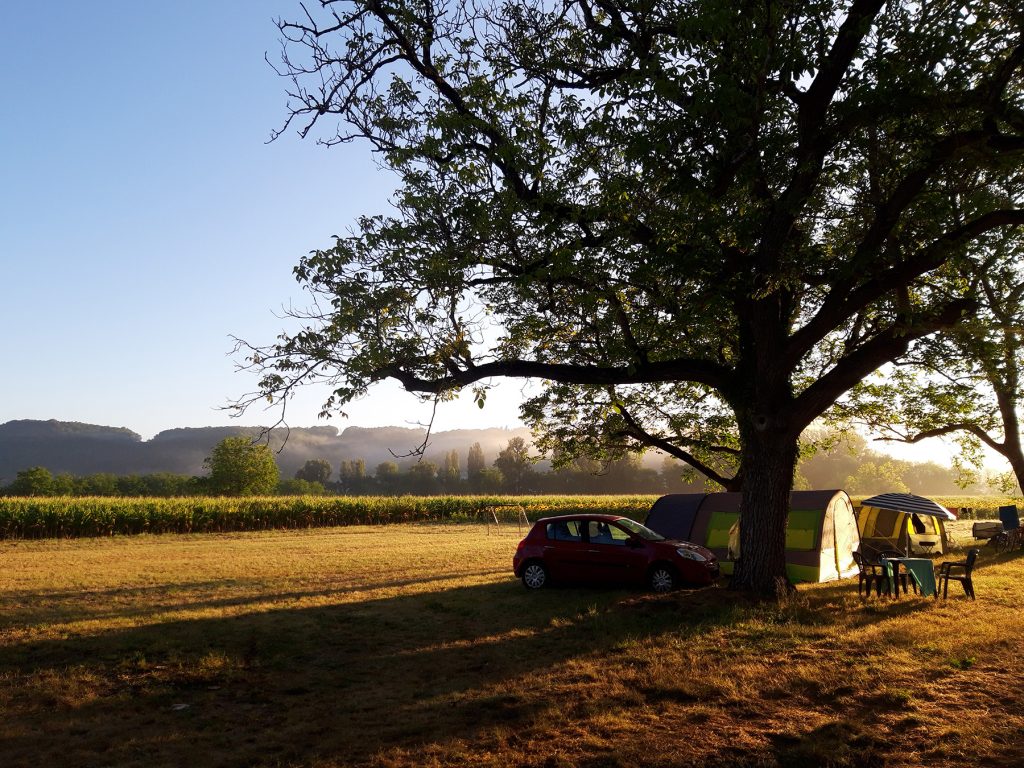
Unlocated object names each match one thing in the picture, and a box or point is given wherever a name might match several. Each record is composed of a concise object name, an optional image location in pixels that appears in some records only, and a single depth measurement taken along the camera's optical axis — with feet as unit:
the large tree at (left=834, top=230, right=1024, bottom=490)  41.24
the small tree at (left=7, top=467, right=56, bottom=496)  344.08
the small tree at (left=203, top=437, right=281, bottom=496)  264.72
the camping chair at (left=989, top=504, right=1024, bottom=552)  82.43
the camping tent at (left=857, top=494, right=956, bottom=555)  75.77
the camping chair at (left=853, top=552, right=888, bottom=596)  47.29
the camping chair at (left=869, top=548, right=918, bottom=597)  46.85
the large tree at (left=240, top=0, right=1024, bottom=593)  29.86
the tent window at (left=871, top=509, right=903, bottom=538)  77.92
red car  48.70
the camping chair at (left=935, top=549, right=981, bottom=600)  43.86
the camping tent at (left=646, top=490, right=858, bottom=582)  55.42
